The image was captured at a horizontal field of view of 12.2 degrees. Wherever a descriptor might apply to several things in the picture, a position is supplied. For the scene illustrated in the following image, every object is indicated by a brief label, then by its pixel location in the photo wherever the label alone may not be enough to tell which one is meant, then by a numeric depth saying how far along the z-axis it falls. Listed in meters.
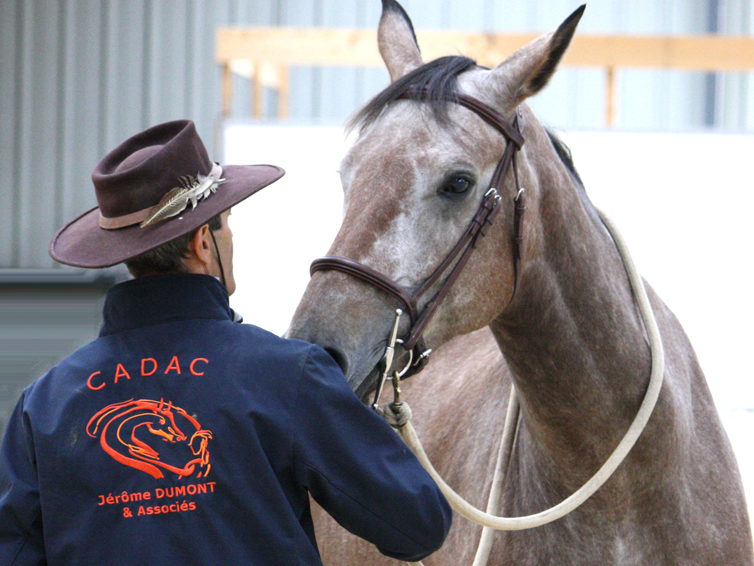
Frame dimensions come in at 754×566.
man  4.72
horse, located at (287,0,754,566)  5.00
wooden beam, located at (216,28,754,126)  12.45
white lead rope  5.20
